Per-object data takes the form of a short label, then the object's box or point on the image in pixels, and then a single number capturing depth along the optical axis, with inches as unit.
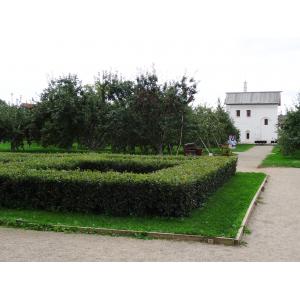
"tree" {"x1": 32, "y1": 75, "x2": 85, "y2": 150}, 1109.1
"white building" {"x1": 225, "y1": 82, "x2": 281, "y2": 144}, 2871.6
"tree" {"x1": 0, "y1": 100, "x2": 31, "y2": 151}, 1229.7
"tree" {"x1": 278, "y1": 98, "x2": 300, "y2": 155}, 1150.7
